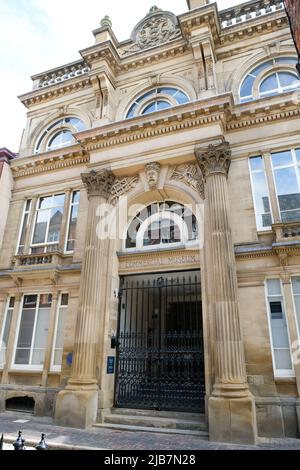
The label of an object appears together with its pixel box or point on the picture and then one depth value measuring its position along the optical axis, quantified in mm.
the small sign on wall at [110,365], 10529
